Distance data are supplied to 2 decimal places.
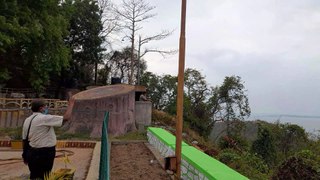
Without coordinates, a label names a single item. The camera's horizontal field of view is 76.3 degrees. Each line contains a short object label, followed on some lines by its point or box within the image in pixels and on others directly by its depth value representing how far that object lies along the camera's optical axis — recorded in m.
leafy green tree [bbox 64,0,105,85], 16.99
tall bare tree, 15.16
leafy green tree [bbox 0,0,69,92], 9.26
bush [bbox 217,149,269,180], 4.35
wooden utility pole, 3.31
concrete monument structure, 7.86
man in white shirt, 2.68
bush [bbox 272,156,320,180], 3.20
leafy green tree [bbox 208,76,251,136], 15.69
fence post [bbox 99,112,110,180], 1.90
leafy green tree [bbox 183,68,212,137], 14.31
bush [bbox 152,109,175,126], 10.58
